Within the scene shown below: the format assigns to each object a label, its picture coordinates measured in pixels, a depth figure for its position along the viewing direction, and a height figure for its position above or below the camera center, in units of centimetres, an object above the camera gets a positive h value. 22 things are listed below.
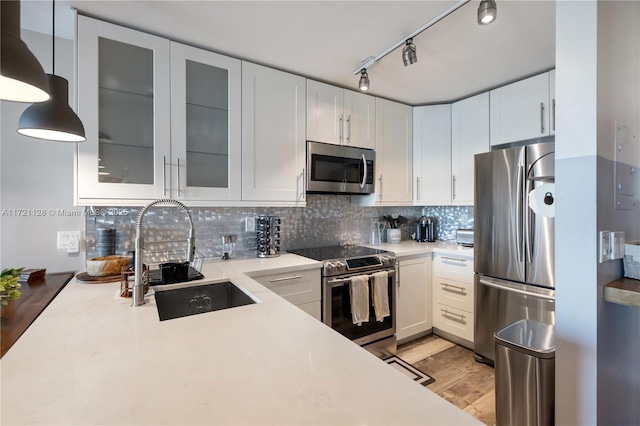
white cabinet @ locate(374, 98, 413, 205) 277 +62
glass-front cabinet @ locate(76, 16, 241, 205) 158 +60
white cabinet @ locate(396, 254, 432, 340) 254 -78
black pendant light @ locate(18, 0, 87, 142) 119 +41
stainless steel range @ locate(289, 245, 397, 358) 209 -60
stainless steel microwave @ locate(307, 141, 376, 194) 236 +40
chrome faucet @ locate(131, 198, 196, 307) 116 -25
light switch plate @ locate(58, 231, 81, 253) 176 -17
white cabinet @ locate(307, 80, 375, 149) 236 +87
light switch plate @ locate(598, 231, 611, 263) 107 -13
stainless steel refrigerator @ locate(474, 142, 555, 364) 192 -24
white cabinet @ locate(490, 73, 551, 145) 224 +86
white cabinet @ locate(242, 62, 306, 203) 207 +61
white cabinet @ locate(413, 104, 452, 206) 291 +61
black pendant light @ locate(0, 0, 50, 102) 74 +43
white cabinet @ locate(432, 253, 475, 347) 246 -77
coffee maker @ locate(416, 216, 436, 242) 319 -21
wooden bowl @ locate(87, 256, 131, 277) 153 -29
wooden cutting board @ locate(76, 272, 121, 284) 149 -35
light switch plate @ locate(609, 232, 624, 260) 112 -13
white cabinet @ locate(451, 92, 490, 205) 265 +71
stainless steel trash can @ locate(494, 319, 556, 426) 123 -75
